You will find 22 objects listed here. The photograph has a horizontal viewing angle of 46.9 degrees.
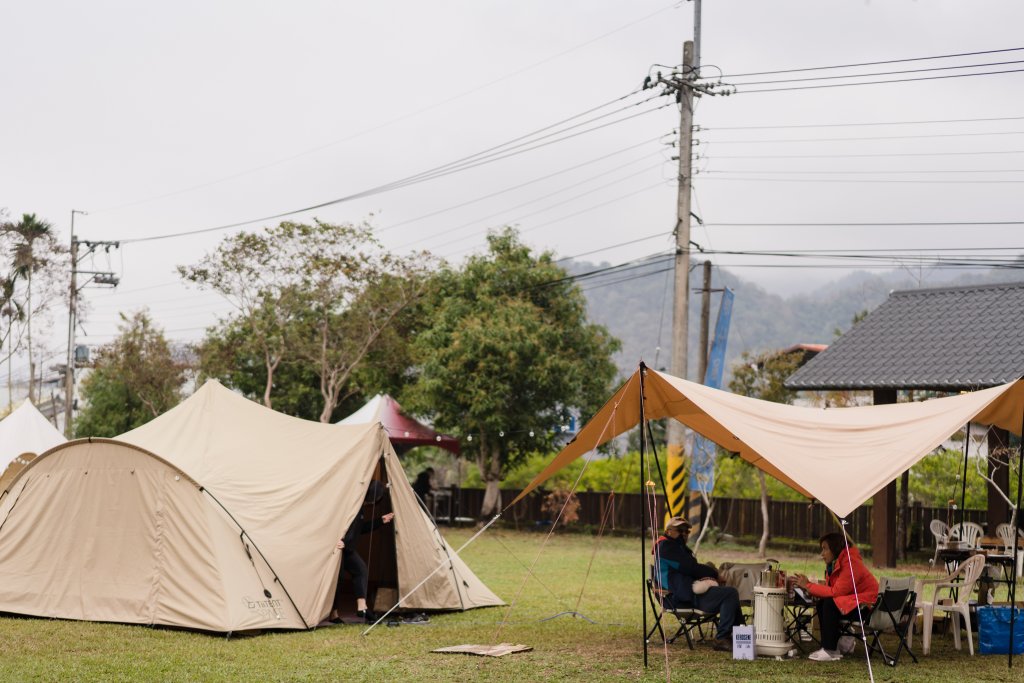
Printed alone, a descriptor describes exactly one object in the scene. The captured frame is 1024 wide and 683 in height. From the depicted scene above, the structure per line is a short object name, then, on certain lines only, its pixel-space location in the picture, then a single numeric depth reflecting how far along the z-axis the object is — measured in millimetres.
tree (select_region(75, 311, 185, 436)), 36625
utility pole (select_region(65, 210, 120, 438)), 36125
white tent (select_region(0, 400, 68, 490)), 21000
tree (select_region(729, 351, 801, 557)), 24781
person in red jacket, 9541
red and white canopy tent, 27375
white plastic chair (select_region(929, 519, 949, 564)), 14680
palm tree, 35938
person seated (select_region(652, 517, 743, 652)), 10109
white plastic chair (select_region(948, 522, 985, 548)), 14838
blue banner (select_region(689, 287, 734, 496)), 20922
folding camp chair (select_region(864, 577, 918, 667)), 9492
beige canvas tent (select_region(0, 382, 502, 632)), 11055
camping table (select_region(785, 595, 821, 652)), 10008
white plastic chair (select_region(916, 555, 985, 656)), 10023
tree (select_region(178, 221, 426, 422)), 30781
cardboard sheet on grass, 9742
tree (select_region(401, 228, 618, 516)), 26953
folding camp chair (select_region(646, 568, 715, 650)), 10156
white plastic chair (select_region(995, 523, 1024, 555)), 15055
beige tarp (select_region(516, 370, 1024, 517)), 9078
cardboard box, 9680
